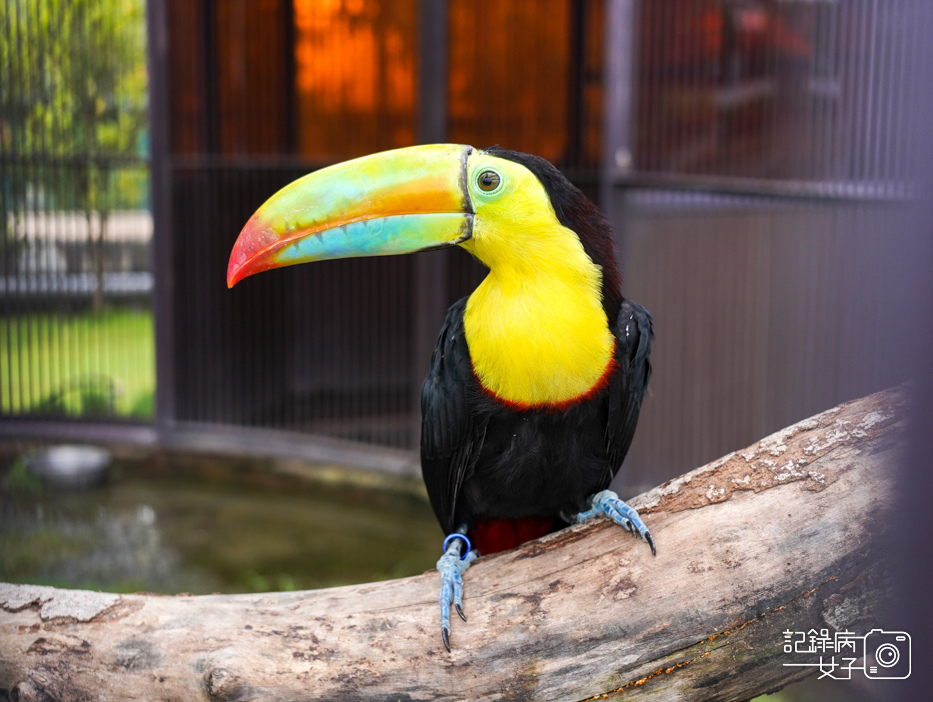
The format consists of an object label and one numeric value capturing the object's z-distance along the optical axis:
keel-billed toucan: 1.56
